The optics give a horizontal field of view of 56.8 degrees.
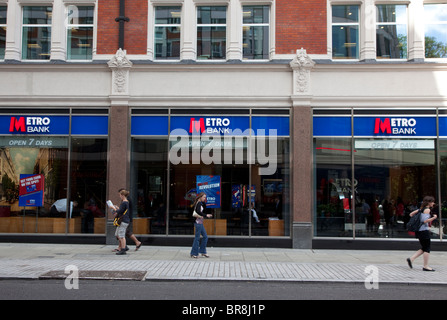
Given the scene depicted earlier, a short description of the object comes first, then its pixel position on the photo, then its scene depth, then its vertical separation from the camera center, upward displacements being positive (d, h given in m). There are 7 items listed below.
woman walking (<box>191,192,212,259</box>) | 11.18 -1.31
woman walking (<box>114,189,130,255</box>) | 11.81 -1.07
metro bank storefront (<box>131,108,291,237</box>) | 13.64 +0.33
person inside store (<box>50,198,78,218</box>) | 13.86 -0.98
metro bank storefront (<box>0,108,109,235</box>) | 13.85 +0.26
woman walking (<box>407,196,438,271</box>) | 9.65 -1.15
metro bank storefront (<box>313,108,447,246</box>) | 13.40 +0.45
